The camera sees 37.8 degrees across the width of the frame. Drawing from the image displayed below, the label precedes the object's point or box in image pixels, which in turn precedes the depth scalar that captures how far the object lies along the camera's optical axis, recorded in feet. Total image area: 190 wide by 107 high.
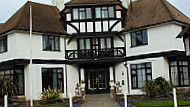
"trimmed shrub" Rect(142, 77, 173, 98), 66.49
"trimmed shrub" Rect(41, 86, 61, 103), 70.03
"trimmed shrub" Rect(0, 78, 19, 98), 67.67
